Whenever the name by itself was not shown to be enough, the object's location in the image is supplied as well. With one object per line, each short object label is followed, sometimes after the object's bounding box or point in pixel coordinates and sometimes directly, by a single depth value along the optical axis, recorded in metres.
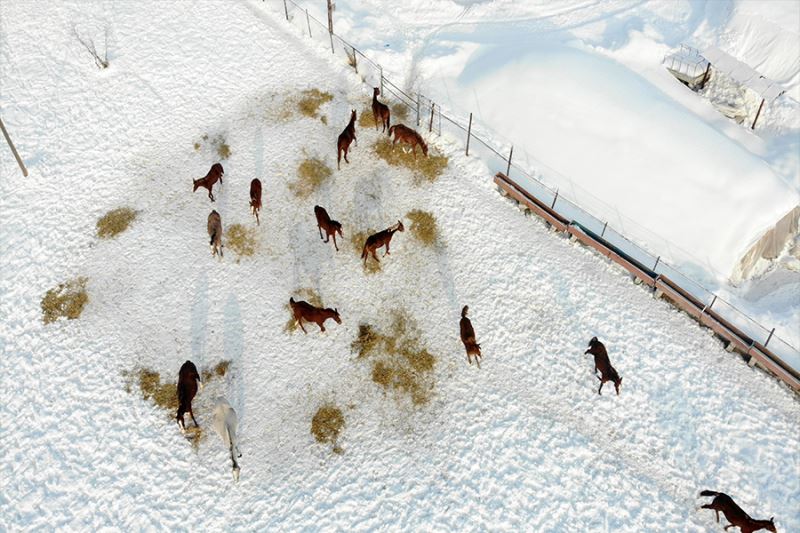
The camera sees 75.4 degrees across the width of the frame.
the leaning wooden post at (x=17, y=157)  20.52
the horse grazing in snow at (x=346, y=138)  20.62
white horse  14.24
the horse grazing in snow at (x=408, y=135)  20.94
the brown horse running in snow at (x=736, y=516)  12.92
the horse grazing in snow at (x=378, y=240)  17.95
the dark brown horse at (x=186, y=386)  14.82
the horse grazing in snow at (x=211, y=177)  19.78
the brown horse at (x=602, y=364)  15.58
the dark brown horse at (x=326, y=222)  18.25
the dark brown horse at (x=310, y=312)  16.41
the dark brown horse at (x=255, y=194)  19.08
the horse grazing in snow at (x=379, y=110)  21.75
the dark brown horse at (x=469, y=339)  15.91
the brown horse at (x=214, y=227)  18.50
